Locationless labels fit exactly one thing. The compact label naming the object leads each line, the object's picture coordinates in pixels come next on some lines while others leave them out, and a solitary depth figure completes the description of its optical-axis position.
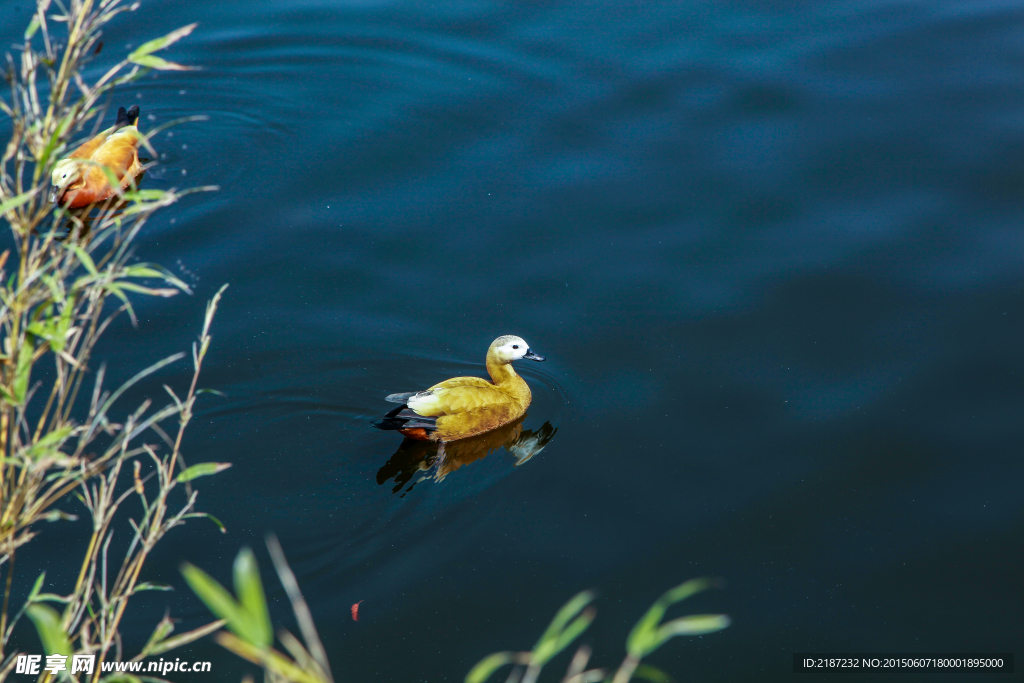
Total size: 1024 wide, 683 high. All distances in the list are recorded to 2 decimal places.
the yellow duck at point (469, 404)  10.17
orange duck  13.34
